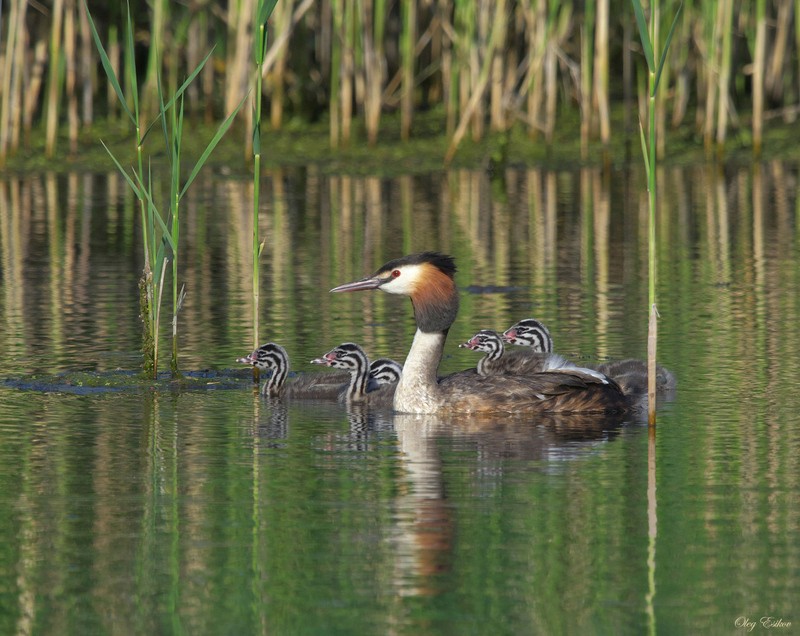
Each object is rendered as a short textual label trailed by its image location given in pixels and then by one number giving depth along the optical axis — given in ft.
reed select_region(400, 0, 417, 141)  71.87
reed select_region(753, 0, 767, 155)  69.82
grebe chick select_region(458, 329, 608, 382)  34.60
